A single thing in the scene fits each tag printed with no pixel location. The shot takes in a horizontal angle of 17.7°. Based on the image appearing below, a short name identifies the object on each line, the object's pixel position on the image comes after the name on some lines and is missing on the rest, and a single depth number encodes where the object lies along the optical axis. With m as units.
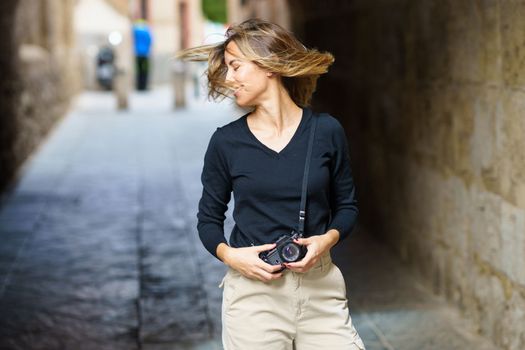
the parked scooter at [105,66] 40.88
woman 4.07
